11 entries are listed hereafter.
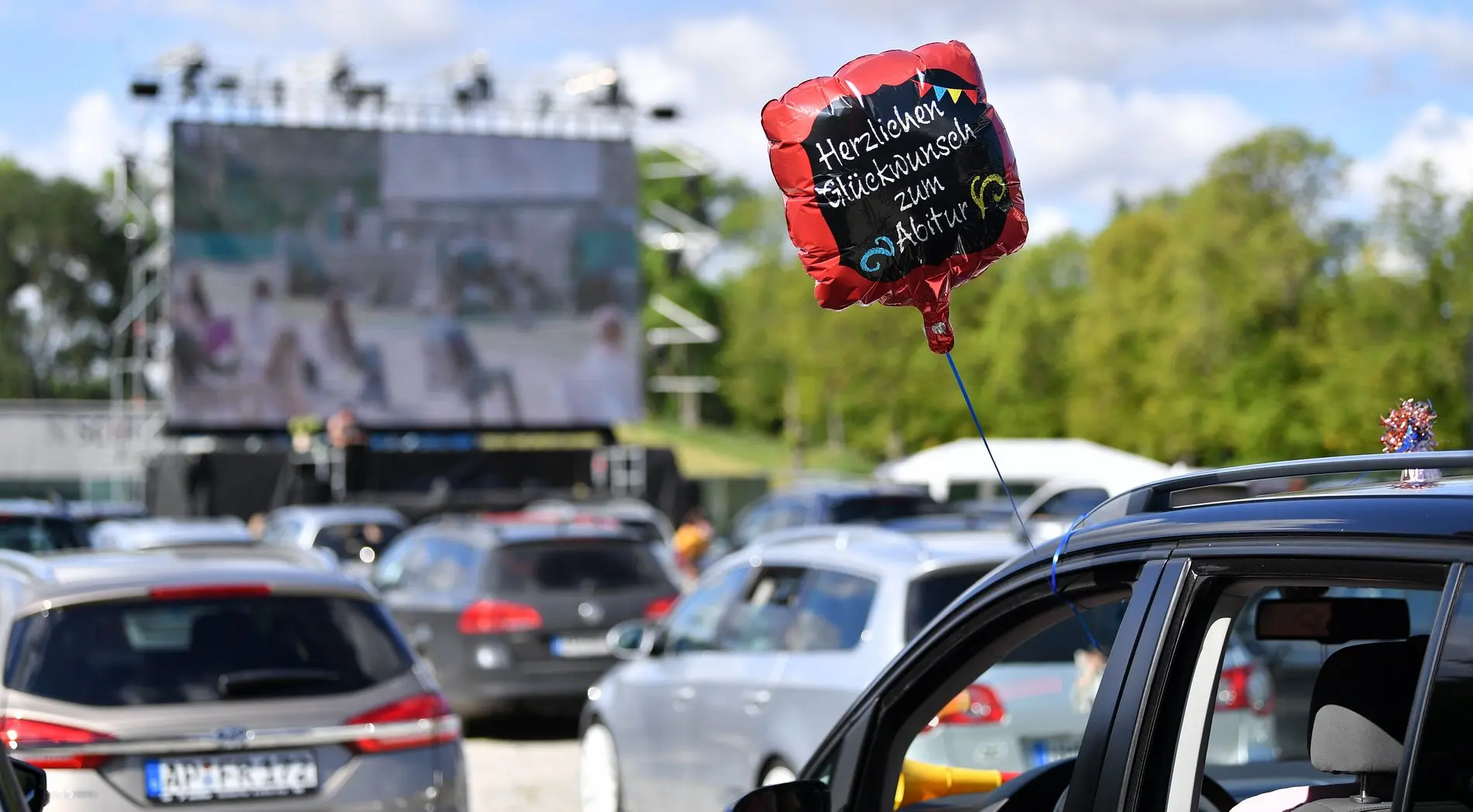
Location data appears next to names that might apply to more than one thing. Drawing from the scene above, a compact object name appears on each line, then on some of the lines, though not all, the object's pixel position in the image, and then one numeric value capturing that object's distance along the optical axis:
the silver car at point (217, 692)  5.23
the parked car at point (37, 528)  13.70
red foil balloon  3.29
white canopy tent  36.09
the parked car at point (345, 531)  20.44
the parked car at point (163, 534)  13.98
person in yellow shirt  21.83
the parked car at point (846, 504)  19.39
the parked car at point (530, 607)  12.23
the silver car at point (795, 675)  6.12
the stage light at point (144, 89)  37.94
